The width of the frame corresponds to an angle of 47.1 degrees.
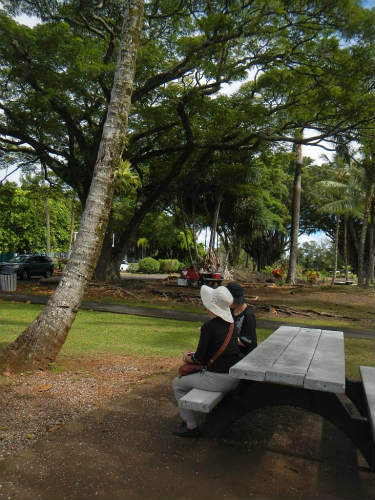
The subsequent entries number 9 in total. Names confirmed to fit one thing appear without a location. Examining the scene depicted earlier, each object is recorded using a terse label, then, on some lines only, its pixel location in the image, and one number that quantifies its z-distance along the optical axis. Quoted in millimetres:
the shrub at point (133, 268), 50869
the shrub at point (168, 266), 50250
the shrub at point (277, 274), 31188
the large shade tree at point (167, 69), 14086
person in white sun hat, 3893
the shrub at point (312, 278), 32019
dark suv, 28761
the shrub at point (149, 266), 49156
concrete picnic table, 3203
